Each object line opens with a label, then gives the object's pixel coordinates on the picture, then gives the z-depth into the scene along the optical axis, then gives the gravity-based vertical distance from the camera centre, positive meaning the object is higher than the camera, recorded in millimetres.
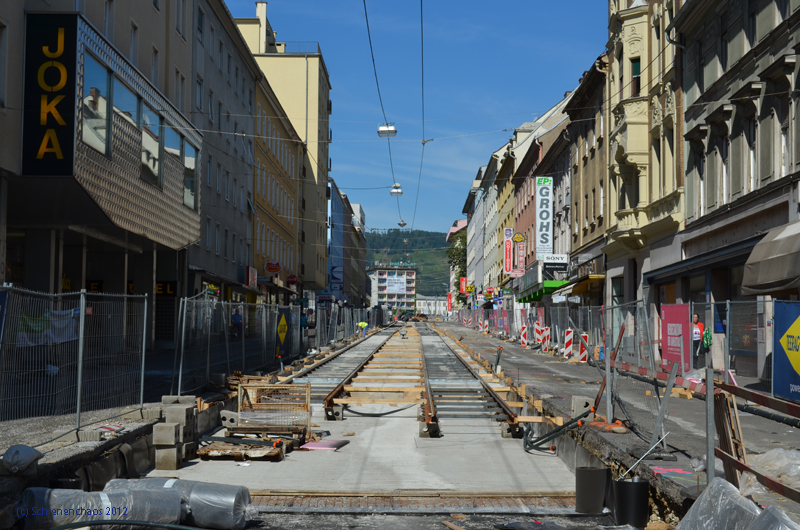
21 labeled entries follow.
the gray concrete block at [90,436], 9070 -1449
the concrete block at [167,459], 10305 -1930
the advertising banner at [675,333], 18219 -526
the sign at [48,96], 17391 +4559
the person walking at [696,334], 18250 -543
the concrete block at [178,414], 10844 -1433
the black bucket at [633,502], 7590 -1810
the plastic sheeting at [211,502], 7418 -1796
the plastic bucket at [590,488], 8484 -1869
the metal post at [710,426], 6398 -921
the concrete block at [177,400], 12305 -1420
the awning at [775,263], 16219 +1009
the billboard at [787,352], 13445 -703
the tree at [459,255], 145625 +9726
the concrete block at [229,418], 13609 -1867
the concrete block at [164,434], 10281 -1609
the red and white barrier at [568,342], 31841 -1271
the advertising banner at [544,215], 51750 +6124
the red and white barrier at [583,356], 29830 -1718
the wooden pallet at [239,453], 11141 -2007
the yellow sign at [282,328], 25016 -638
